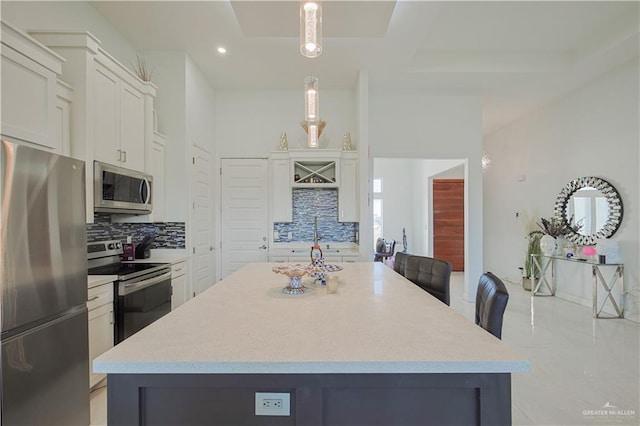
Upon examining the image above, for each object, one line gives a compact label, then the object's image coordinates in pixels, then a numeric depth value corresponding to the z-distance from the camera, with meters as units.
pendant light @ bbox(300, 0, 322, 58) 1.67
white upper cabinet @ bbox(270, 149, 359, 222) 4.50
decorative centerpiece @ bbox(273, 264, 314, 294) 1.76
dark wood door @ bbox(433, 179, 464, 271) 7.39
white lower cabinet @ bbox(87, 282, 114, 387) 2.16
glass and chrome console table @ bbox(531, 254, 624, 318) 3.88
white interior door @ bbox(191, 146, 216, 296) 3.94
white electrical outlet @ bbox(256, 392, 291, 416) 0.98
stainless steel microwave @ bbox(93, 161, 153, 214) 2.49
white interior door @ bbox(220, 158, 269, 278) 4.79
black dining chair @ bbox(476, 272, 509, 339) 1.31
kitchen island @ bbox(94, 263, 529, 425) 0.94
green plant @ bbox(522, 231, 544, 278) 5.29
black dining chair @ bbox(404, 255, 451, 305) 2.09
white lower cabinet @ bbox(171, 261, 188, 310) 3.29
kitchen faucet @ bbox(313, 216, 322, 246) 4.77
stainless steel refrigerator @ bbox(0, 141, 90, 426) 1.46
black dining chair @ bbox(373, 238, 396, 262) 5.88
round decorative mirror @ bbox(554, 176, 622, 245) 4.02
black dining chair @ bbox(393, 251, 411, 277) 2.50
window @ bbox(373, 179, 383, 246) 8.32
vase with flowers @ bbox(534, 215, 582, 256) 4.70
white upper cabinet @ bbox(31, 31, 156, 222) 2.31
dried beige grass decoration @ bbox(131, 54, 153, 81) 3.50
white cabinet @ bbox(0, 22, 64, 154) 1.70
